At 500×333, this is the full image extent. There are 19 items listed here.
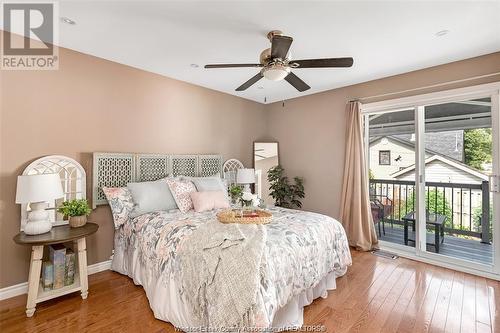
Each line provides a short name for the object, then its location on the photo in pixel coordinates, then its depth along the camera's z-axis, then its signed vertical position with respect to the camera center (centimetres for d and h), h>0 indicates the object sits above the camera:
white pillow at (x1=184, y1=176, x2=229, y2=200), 323 -23
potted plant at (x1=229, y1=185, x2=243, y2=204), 329 -35
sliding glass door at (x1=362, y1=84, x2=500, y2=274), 293 -5
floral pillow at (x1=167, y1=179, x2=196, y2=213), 294 -31
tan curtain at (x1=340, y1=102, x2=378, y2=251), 366 -38
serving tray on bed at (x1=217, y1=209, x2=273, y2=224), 232 -50
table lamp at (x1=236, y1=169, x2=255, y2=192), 395 -16
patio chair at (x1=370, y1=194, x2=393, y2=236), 405 -68
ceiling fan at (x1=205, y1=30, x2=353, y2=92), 199 +92
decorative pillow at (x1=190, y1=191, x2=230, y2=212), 294 -41
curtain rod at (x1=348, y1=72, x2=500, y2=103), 282 +107
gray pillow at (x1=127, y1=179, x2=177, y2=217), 277 -36
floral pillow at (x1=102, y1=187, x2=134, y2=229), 271 -42
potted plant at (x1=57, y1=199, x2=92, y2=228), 243 -44
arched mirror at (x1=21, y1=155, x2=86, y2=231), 242 -9
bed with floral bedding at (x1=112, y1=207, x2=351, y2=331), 170 -82
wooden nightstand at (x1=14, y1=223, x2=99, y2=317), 205 -82
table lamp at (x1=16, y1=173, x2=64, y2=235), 208 -25
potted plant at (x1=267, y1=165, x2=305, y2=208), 447 -42
